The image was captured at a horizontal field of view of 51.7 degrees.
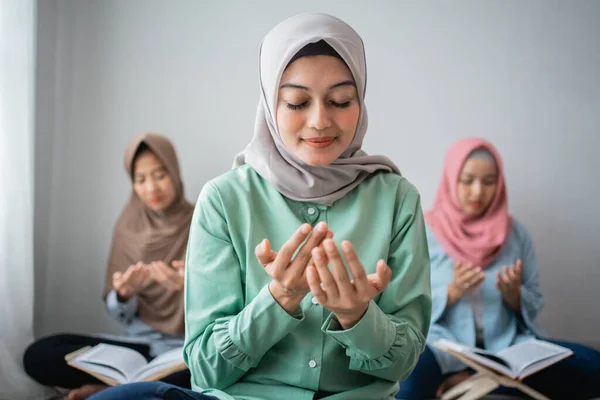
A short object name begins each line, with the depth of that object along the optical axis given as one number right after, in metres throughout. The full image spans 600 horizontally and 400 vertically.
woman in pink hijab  2.09
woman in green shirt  0.87
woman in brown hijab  2.14
